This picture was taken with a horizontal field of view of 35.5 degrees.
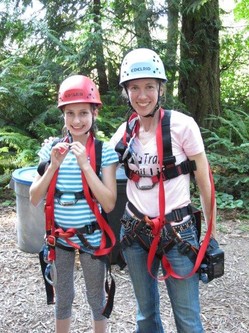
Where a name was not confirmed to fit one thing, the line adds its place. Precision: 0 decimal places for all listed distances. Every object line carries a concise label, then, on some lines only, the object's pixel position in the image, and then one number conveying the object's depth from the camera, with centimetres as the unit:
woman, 212
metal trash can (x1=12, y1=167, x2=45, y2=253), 414
